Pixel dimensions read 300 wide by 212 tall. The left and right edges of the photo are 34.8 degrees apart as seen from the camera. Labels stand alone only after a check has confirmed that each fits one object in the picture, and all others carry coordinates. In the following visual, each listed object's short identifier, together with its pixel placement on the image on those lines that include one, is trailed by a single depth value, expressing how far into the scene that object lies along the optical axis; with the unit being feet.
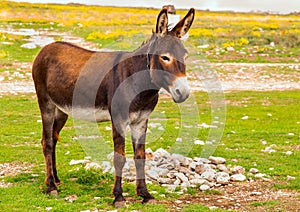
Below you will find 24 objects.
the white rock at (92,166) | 29.43
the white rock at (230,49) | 106.83
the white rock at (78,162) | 31.75
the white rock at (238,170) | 29.89
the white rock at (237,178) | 28.55
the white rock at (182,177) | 27.66
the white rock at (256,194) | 26.32
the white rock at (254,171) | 30.32
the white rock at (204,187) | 26.71
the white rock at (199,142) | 38.24
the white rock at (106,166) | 29.16
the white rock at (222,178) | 27.84
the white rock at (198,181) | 27.58
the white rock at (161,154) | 30.63
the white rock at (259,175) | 29.40
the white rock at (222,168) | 29.99
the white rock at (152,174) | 28.32
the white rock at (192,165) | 29.37
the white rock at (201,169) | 29.12
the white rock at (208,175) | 28.17
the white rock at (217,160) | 31.58
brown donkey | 21.94
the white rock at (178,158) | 29.96
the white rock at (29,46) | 108.92
